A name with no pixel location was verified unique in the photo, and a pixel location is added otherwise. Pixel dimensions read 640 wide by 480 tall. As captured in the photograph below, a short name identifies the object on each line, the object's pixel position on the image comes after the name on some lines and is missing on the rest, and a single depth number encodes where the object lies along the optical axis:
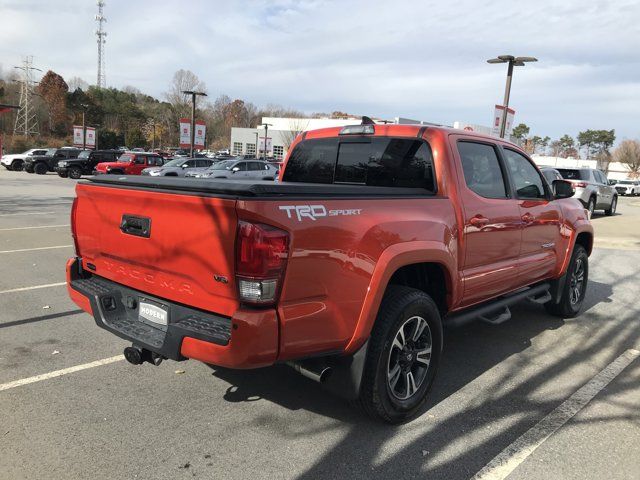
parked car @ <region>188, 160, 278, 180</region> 24.88
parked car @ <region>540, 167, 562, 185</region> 15.39
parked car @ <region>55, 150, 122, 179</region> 29.81
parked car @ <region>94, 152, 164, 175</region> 27.49
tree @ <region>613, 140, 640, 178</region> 78.81
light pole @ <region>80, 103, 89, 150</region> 49.00
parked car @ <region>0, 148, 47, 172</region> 34.28
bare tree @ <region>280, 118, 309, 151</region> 85.84
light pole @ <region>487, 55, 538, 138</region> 18.34
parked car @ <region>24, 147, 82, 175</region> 32.69
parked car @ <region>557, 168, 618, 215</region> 16.86
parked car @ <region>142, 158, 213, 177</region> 26.53
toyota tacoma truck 2.48
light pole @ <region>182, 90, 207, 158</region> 34.14
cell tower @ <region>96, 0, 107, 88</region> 123.13
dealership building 86.75
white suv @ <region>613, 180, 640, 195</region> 44.14
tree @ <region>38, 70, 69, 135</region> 82.31
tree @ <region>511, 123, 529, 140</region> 116.62
